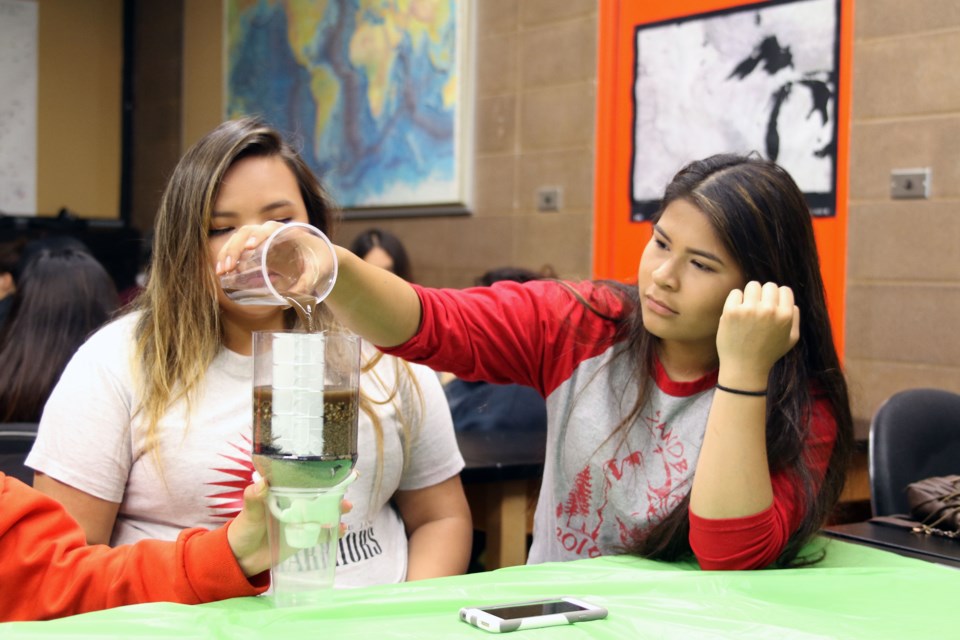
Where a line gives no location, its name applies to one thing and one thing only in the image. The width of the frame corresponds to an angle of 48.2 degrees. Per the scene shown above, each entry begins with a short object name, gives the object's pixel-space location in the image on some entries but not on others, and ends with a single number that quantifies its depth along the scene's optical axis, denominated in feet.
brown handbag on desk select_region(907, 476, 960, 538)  5.45
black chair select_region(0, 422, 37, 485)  5.32
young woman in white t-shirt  4.82
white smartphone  3.24
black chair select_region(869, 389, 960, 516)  6.73
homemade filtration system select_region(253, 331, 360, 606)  3.16
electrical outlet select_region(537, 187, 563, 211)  14.33
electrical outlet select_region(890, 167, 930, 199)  10.49
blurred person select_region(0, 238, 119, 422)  7.11
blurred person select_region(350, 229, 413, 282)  13.83
